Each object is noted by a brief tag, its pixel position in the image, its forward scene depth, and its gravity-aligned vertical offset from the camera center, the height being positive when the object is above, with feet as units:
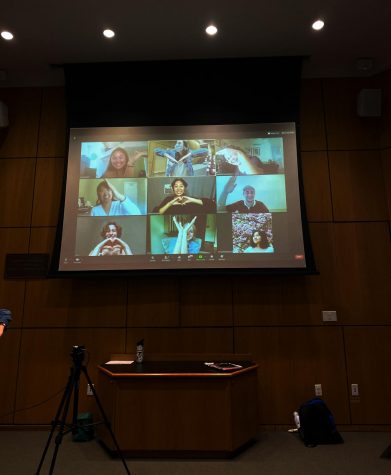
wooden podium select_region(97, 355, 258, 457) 9.04 -2.60
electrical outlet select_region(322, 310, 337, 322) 12.07 -0.16
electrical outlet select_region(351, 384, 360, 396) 11.58 -2.57
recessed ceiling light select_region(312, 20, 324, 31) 11.64 +9.45
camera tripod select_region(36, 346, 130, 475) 7.79 -1.27
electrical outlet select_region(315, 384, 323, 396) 11.60 -2.58
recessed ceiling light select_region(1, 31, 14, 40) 12.06 +9.50
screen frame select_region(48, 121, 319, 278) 11.80 +1.39
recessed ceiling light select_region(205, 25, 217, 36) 11.82 +9.47
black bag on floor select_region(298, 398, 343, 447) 10.04 -3.27
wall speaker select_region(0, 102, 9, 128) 13.51 +7.53
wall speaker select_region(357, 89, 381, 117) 12.97 +7.61
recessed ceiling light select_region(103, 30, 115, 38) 12.00 +9.48
